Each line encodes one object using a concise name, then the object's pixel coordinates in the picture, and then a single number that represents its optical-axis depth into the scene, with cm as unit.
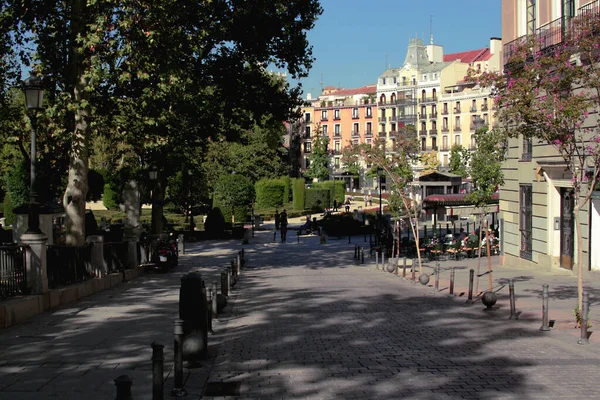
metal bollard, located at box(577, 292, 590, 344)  1135
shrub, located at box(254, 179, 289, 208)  7531
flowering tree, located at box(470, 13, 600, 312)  1285
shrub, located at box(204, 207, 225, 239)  4669
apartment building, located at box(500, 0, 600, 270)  2186
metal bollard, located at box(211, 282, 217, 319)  1389
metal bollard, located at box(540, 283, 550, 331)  1249
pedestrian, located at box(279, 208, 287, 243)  4366
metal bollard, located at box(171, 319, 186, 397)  823
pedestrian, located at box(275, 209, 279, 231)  5117
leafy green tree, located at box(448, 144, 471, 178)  8325
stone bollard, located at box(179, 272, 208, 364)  970
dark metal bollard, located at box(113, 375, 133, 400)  565
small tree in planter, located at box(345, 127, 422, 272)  2712
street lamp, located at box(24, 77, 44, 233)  1436
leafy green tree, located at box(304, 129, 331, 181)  10700
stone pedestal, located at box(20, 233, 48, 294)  1388
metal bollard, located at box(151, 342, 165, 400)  706
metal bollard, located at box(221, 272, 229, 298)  1674
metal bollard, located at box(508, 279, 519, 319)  1405
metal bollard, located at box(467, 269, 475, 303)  1642
